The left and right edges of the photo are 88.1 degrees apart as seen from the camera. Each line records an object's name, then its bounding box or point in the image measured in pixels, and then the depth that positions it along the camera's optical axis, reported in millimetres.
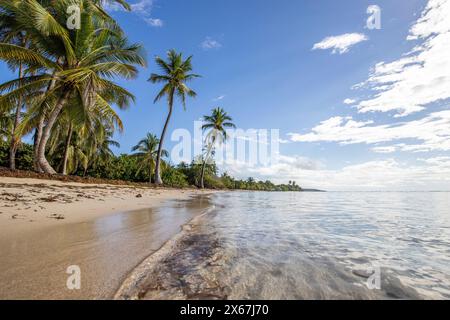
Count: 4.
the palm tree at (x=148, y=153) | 36750
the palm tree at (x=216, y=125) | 34438
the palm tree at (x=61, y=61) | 9289
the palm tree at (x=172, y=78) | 21375
